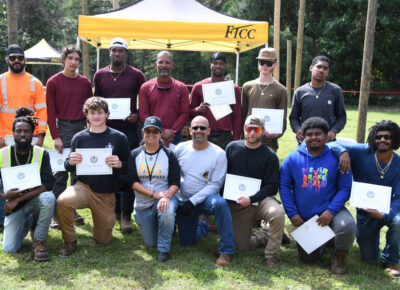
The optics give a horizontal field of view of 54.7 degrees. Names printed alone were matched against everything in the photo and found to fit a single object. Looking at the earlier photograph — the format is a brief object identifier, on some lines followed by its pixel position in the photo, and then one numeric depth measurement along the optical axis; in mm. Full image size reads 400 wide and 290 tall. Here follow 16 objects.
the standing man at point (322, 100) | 5262
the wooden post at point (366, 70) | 8164
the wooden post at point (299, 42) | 17922
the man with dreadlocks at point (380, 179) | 4250
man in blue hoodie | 4254
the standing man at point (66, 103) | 5340
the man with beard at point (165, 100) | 5402
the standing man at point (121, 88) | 5484
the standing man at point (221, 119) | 5548
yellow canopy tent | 7160
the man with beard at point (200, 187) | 4449
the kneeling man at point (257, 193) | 4391
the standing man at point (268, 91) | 5457
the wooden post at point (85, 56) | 13568
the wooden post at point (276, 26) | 15262
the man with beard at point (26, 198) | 4387
